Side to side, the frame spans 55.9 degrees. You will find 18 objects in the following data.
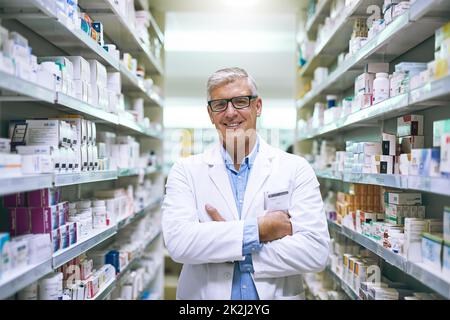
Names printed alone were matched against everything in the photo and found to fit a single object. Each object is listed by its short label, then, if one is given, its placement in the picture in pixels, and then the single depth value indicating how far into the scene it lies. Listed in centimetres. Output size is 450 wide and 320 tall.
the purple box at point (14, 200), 170
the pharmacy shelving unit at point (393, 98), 158
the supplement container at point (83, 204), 243
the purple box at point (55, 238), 187
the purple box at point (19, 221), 168
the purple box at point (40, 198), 181
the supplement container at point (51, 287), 187
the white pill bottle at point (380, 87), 219
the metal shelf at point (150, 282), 438
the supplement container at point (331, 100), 343
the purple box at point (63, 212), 197
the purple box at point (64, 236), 196
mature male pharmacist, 190
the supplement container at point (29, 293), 174
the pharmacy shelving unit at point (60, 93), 153
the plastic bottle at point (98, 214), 266
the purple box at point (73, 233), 209
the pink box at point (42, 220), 178
